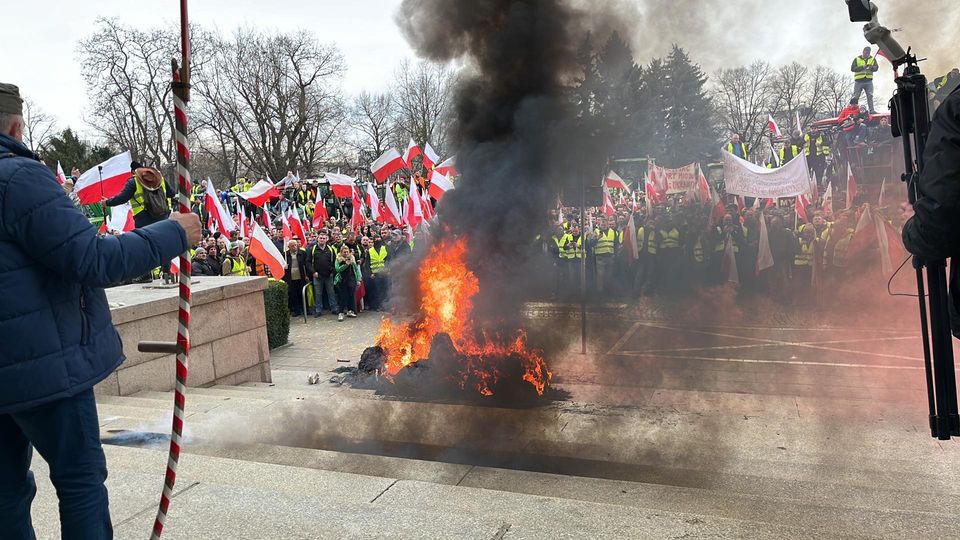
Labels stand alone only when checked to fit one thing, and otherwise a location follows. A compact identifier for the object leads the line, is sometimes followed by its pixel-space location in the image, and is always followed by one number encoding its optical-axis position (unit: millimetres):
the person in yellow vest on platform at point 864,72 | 12711
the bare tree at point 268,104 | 37250
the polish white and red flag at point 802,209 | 13048
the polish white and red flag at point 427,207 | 17094
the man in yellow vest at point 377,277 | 14500
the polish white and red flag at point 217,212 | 14672
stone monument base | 6629
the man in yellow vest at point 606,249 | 14852
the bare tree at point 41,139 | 36234
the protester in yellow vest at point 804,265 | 12278
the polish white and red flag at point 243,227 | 16016
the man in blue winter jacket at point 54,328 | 1907
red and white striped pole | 2395
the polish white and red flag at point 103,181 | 10680
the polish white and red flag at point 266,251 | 10484
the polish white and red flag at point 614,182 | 16312
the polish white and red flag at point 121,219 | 11922
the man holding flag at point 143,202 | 6320
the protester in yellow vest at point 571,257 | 14977
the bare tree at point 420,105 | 40156
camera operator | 2373
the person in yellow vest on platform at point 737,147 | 15905
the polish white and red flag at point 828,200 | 13400
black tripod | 2826
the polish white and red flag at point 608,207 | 15955
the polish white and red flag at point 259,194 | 18547
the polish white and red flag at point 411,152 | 18300
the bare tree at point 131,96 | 31094
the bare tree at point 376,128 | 47875
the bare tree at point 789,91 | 14148
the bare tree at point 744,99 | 14727
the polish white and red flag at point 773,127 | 18500
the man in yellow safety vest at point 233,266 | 12330
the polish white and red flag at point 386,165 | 17656
